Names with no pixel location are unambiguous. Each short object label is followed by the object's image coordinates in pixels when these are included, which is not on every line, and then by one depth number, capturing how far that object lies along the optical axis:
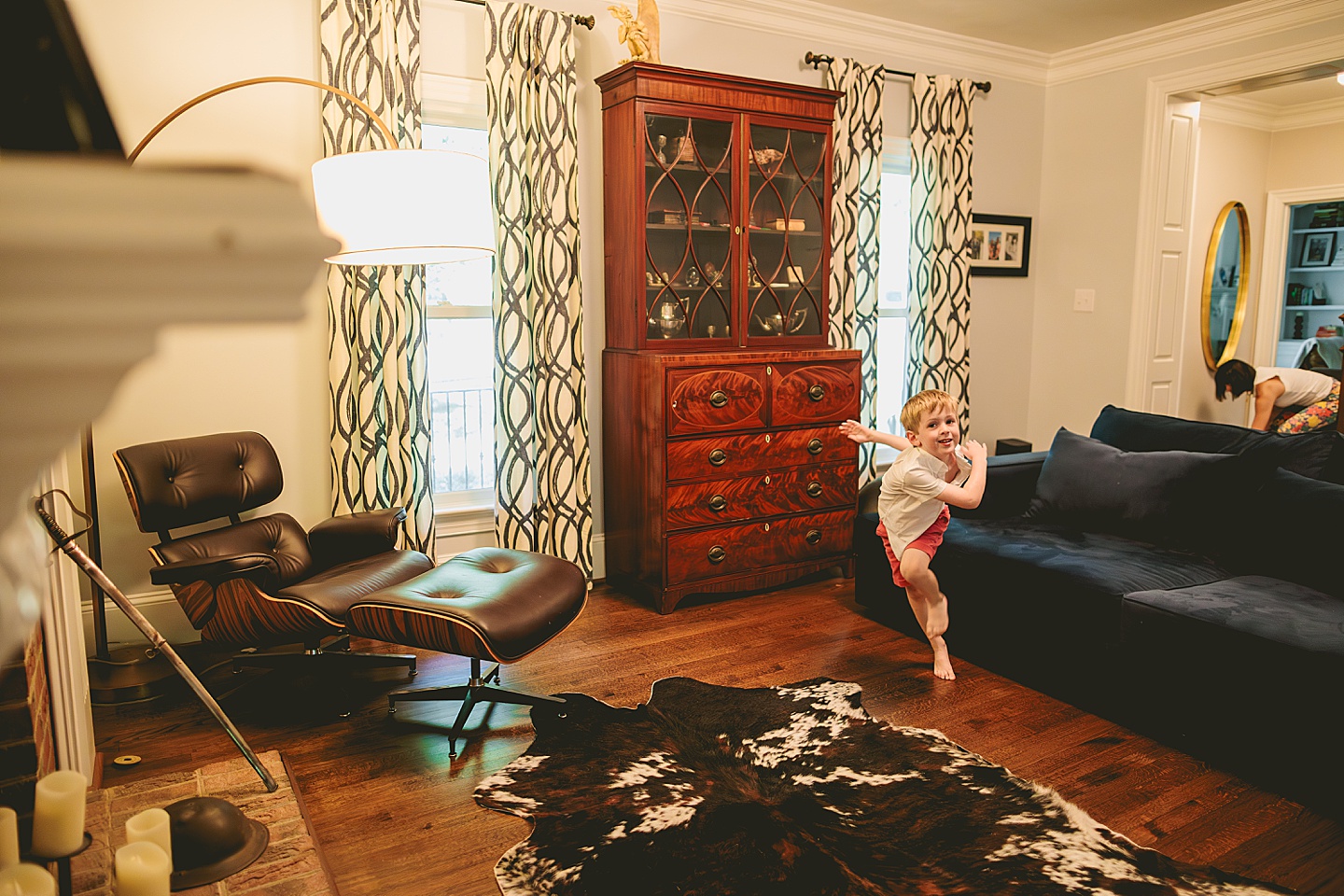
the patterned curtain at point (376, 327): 3.20
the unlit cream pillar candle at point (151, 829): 1.24
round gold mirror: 5.81
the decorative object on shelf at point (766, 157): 3.81
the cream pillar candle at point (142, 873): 1.14
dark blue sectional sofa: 2.28
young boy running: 2.95
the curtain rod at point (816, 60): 4.20
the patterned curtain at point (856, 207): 4.30
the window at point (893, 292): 4.74
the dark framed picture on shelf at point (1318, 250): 6.43
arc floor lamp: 1.30
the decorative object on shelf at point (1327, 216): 6.36
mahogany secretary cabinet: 3.55
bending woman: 4.92
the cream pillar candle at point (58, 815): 0.89
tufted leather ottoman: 2.39
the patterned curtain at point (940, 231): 4.59
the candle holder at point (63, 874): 0.94
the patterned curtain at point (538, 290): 3.52
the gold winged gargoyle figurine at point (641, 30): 3.51
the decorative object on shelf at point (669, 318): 3.68
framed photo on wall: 4.89
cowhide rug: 1.90
